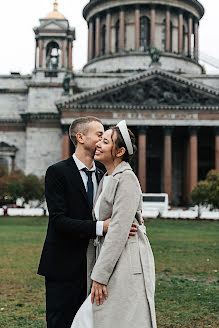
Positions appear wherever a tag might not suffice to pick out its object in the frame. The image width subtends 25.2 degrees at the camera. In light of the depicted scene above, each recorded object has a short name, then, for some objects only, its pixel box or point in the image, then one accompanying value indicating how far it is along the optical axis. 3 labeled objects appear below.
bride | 3.95
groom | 4.54
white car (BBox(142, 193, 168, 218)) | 38.78
